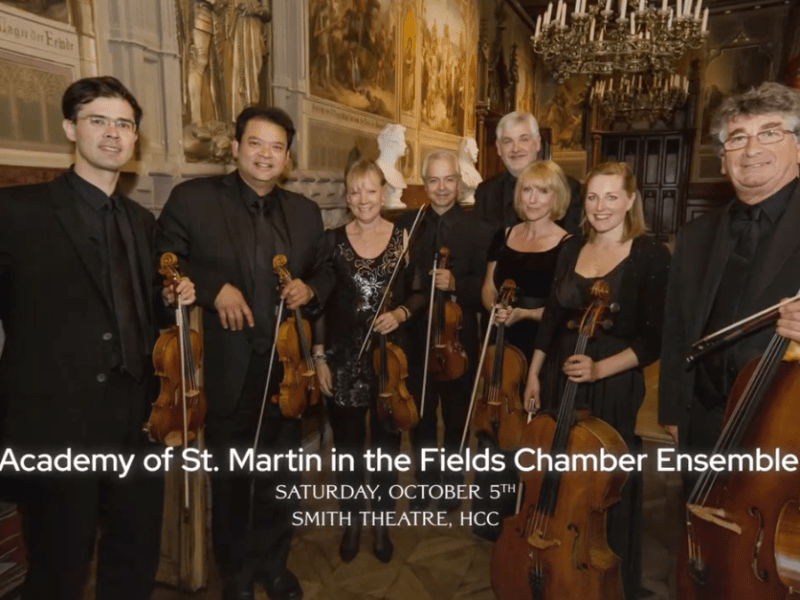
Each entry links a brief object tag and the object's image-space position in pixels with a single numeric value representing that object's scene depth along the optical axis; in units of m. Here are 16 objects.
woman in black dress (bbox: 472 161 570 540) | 2.29
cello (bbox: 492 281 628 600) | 1.71
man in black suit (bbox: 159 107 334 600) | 1.96
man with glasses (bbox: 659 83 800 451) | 1.50
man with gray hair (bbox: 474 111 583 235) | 2.71
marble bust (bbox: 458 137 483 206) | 5.59
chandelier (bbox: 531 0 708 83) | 5.17
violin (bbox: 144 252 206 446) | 1.72
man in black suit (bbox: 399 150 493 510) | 2.63
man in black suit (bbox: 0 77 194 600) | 1.55
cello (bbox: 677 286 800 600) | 1.36
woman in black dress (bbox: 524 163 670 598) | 1.88
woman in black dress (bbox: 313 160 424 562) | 2.30
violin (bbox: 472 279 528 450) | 2.21
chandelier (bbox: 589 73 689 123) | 8.74
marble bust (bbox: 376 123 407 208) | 4.45
